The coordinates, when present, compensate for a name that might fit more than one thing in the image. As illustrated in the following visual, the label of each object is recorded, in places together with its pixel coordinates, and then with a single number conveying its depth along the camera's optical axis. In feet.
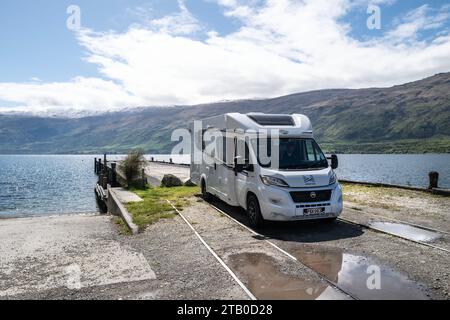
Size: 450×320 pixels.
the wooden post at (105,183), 92.67
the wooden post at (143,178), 77.41
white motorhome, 31.32
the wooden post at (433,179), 56.24
